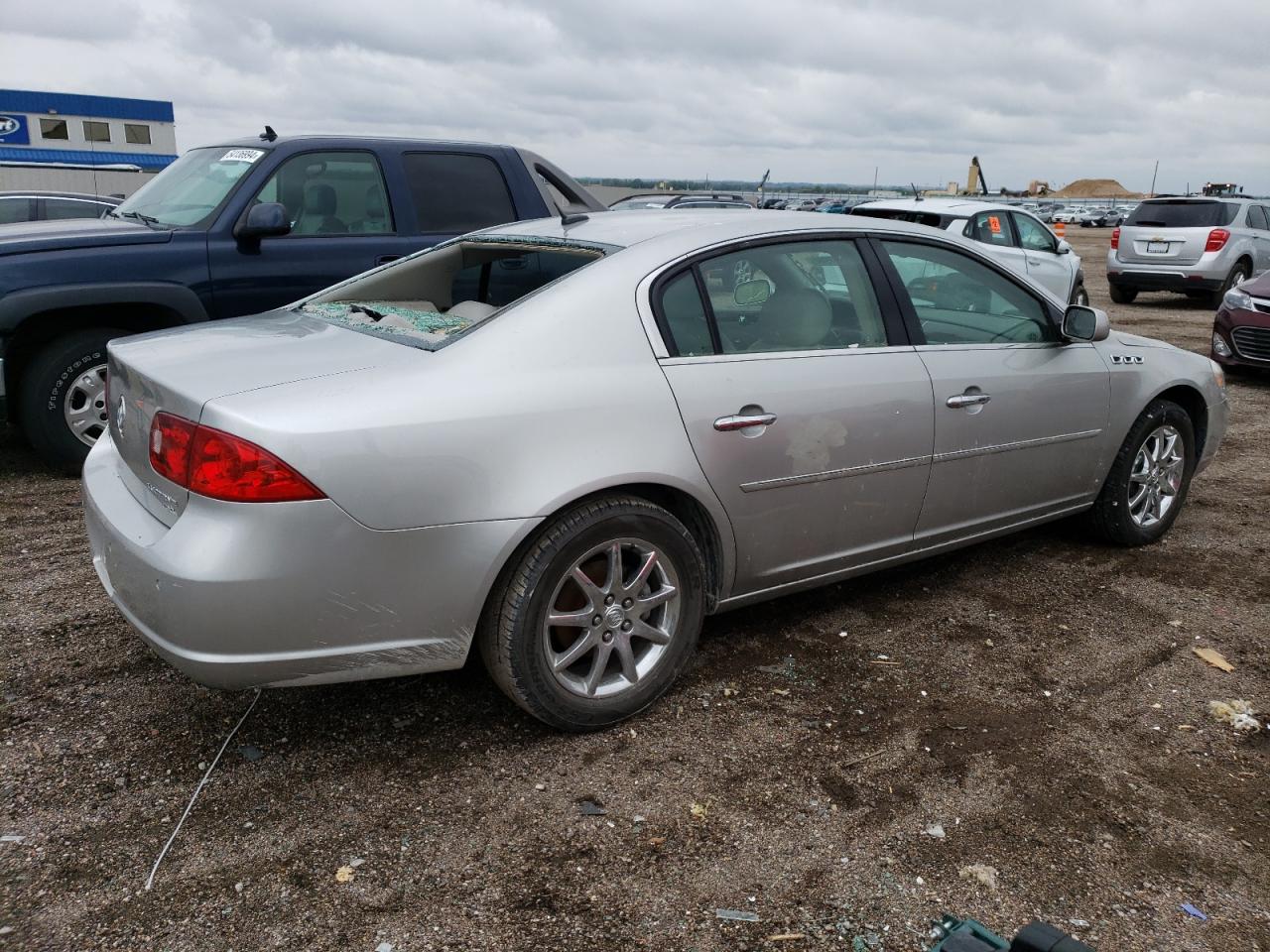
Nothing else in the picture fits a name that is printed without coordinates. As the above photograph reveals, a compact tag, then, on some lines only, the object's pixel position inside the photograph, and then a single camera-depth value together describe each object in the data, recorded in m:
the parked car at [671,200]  15.09
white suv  11.09
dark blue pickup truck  5.37
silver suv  15.58
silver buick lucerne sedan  2.61
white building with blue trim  49.03
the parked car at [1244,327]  9.69
